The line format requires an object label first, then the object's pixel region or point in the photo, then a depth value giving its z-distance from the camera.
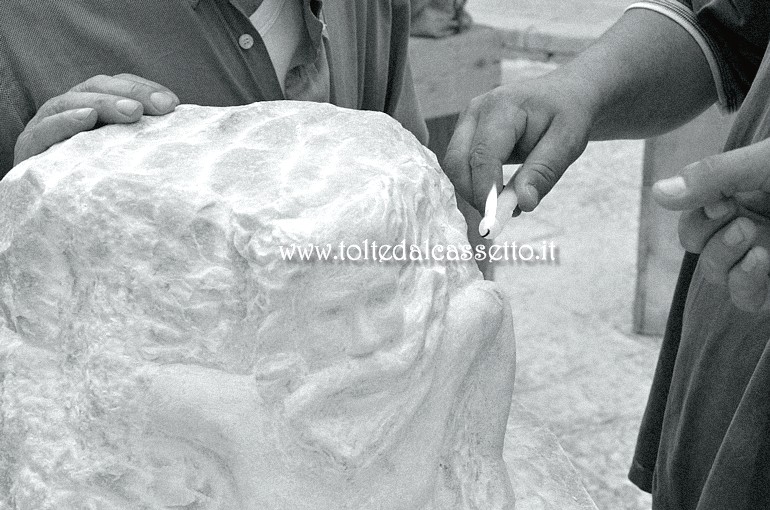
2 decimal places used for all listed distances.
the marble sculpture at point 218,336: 0.98
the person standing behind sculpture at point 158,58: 1.16
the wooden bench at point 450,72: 2.50
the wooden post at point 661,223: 2.73
